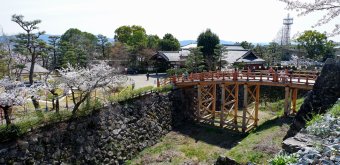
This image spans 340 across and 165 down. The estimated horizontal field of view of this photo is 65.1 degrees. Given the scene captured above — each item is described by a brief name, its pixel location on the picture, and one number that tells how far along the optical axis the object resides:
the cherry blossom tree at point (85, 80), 15.15
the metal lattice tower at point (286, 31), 71.55
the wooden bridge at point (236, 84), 17.45
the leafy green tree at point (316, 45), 41.19
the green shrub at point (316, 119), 7.01
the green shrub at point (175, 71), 31.27
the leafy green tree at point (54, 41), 39.39
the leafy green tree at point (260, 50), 45.15
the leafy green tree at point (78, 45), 33.88
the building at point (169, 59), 38.59
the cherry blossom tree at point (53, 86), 15.23
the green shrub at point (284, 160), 4.84
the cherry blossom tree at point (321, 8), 7.20
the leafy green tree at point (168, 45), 50.03
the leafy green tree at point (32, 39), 17.31
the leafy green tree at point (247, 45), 52.59
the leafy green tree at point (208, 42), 37.25
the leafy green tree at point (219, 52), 32.12
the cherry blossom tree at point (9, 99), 12.10
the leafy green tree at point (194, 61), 30.62
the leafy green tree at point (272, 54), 42.31
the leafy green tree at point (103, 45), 46.86
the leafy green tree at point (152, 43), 49.15
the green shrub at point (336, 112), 6.64
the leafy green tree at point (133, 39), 41.51
